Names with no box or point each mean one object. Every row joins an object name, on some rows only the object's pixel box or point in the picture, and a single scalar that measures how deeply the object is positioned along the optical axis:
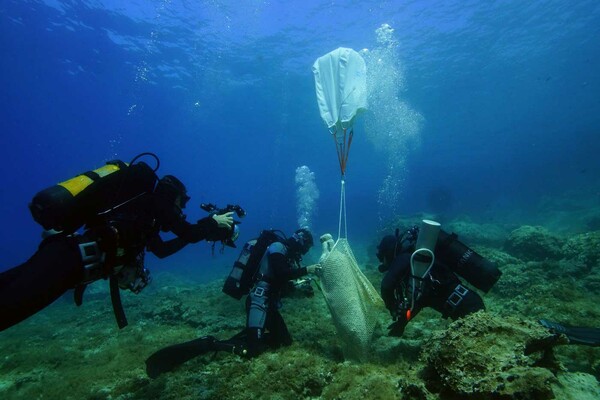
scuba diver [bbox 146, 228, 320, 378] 4.49
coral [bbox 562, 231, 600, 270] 7.91
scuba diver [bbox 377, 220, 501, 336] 3.69
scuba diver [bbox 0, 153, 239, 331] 2.47
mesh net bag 4.02
